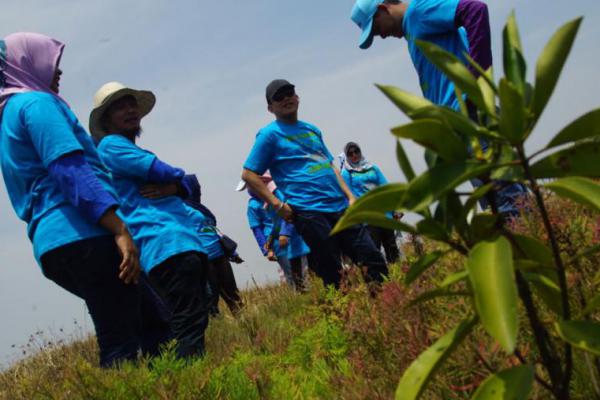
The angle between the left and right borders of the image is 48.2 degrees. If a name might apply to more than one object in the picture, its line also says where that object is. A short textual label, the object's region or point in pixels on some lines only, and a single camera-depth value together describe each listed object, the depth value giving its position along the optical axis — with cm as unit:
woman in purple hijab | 349
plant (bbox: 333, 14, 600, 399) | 95
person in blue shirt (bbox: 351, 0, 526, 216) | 390
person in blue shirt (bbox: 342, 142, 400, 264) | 863
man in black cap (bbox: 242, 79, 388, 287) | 543
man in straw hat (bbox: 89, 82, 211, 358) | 410
